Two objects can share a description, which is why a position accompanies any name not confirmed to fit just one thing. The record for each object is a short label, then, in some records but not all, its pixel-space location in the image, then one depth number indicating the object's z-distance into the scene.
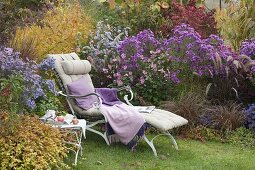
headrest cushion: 7.32
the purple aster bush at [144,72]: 8.30
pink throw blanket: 6.48
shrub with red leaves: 10.48
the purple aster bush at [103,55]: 8.52
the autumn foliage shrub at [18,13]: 5.87
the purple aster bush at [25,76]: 6.00
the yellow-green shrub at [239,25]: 10.55
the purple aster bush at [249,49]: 8.62
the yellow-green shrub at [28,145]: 4.99
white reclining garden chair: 6.50
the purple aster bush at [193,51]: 8.47
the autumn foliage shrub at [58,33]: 8.28
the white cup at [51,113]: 6.21
